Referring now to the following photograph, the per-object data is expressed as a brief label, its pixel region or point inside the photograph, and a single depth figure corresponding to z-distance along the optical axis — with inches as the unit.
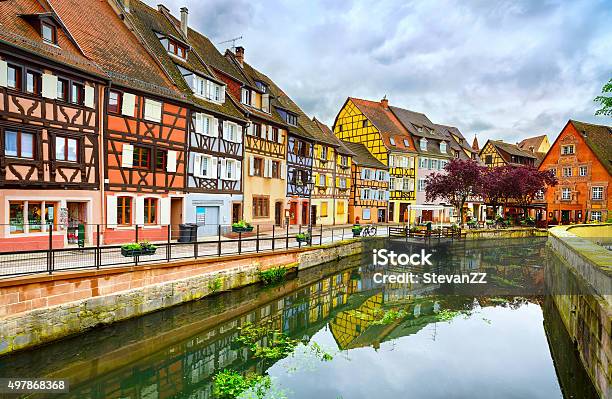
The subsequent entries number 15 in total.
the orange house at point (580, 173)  1750.7
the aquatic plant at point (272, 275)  719.1
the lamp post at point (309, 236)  883.4
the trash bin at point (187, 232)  648.4
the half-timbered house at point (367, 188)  1664.6
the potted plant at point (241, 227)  866.8
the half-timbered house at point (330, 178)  1429.6
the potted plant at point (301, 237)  847.4
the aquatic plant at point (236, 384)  358.6
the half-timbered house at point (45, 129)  538.9
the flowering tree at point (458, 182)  1542.8
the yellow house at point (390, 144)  1807.3
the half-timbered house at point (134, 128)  690.2
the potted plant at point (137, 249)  505.0
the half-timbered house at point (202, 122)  856.9
